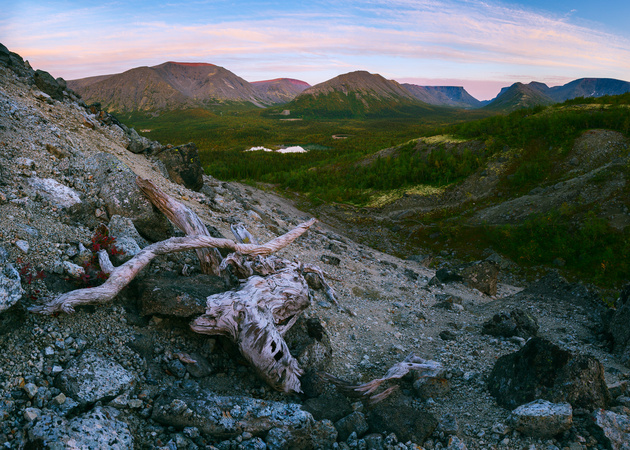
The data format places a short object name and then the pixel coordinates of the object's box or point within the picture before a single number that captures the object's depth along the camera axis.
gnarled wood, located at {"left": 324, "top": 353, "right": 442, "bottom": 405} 6.05
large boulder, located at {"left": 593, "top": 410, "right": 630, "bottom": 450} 4.74
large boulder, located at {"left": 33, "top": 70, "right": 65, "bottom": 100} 13.65
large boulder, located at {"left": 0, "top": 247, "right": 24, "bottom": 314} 4.37
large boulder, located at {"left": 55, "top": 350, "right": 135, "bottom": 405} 4.35
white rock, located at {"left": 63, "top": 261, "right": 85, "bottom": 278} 5.87
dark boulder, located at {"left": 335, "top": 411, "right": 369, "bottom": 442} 5.18
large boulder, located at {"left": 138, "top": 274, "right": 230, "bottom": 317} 5.73
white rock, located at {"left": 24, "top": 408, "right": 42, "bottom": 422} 3.85
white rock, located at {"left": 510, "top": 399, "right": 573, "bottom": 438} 4.87
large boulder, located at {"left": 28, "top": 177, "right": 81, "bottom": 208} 7.47
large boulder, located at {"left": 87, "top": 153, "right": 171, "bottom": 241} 8.40
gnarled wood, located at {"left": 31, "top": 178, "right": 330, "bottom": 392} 5.69
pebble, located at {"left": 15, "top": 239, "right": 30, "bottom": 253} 5.70
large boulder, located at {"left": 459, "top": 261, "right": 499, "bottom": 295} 16.47
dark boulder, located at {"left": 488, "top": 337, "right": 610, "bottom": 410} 5.35
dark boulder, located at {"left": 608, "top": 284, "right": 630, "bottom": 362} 8.31
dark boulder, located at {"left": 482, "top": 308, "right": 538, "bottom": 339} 9.25
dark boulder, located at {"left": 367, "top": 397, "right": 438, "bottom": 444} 5.12
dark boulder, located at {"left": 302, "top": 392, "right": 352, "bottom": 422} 5.48
